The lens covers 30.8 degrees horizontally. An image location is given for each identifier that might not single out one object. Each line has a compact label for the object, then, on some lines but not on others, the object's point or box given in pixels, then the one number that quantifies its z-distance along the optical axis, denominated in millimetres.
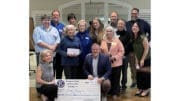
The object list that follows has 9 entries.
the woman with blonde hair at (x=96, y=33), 3797
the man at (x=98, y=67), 3791
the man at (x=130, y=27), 3621
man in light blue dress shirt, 3646
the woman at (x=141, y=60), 3566
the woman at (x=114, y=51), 3785
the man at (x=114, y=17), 3684
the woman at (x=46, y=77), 3654
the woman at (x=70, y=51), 3785
